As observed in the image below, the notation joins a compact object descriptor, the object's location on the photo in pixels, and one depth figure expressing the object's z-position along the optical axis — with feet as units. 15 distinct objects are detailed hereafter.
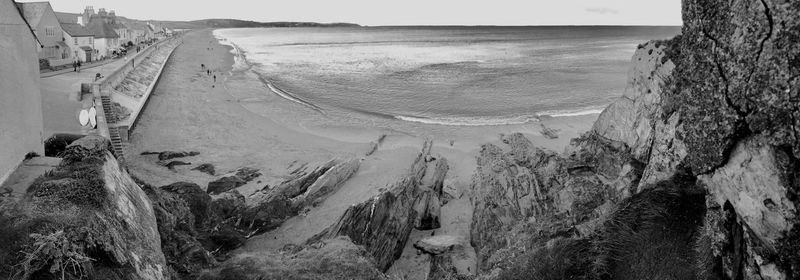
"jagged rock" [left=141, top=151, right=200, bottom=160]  80.02
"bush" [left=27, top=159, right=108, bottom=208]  31.12
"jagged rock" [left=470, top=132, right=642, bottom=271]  37.68
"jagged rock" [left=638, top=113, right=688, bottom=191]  26.27
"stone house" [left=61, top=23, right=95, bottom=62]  171.42
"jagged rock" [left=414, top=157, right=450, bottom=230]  56.39
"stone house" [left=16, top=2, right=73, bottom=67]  149.07
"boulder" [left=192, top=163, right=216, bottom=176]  74.36
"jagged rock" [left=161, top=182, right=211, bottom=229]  49.22
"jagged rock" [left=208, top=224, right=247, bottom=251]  46.16
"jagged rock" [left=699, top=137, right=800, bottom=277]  17.04
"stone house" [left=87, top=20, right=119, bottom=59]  197.27
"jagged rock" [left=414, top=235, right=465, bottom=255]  49.88
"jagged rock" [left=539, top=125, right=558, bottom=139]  102.14
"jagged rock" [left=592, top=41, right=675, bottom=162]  39.65
